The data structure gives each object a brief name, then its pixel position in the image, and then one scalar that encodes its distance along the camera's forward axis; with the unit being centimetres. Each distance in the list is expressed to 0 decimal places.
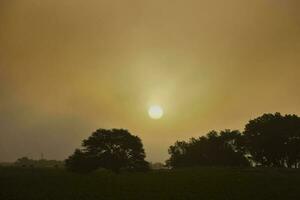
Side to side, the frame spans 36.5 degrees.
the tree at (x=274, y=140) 11212
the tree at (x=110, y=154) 7738
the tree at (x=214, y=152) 12075
